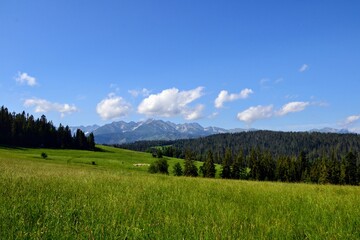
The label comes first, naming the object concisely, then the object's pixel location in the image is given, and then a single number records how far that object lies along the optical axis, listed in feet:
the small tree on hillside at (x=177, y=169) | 335.34
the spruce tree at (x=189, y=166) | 333.58
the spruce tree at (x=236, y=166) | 357.00
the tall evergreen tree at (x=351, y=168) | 307.58
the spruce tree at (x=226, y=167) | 357.37
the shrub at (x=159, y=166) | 308.40
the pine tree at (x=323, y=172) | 282.38
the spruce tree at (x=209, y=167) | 342.64
